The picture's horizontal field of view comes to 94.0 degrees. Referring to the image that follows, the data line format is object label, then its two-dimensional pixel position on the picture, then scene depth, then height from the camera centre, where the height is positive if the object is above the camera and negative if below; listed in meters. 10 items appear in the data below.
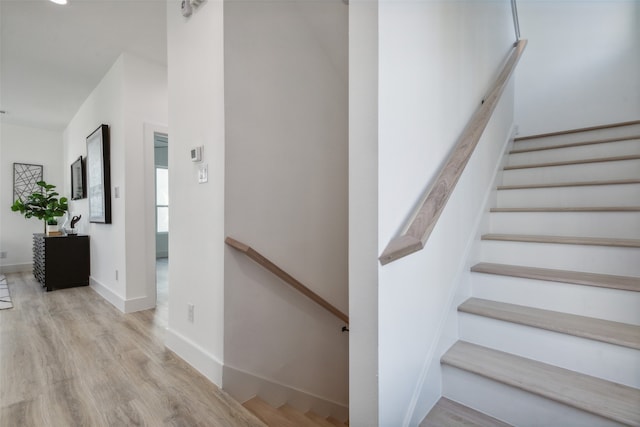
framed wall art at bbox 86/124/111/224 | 3.40 +0.32
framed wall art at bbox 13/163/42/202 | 5.35 +0.41
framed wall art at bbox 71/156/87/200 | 4.28 +0.30
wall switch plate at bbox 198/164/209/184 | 1.87 +0.18
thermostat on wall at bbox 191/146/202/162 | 1.91 +0.31
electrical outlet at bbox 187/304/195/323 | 2.02 -0.75
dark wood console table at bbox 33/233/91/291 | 3.95 -0.82
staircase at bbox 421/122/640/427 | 1.07 -0.50
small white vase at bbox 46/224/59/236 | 4.32 -0.46
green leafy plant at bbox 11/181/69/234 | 4.47 -0.09
